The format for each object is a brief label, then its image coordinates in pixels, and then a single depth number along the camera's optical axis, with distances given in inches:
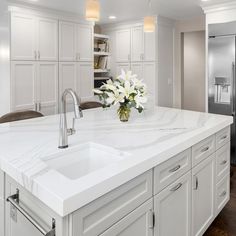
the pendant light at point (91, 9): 85.4
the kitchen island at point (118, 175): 38.8
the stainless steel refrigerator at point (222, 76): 142.9
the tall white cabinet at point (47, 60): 145.3
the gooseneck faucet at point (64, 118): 51.7
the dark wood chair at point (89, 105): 125.1
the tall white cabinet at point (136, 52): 187.3
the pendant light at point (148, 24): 111.2
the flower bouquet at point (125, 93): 79.4
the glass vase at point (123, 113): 84.2
